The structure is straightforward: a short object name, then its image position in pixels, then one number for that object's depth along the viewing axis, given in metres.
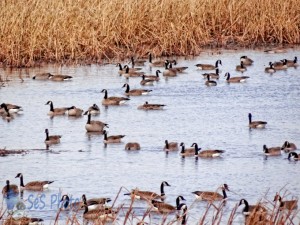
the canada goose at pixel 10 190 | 13.77
